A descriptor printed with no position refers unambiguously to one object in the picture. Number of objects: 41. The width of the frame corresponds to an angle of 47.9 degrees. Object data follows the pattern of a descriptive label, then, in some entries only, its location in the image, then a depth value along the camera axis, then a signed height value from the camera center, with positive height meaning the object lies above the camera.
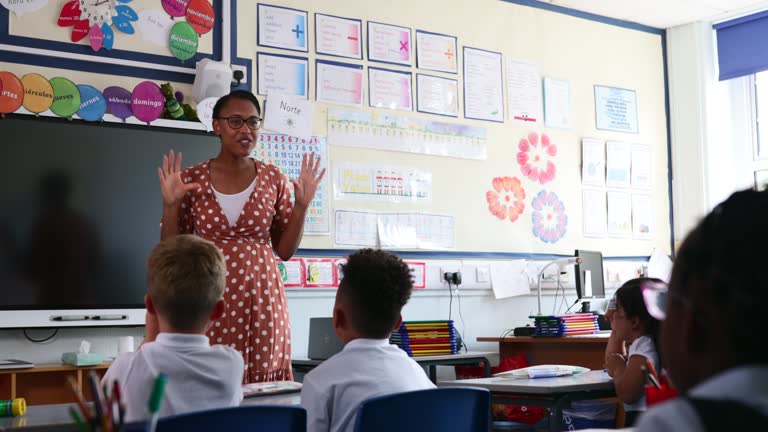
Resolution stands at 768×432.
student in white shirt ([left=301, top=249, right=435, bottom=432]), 1.85 -0.20
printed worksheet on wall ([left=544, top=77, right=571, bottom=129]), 5.76 +1.06
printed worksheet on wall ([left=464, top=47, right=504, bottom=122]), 5.41 +1.11
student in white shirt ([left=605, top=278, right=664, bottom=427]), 2.82 -0.30
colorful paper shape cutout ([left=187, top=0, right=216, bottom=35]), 4.38 +1.28
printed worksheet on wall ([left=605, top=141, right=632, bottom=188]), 6.03 +0.67
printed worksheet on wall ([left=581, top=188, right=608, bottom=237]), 5.86 +0.32
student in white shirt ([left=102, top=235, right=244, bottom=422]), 1.66 -0.16
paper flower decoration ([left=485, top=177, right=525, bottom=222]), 5.42 +0.40
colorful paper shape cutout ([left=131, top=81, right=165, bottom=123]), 4.08 +0.78
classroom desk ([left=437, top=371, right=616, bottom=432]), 2.73 -0.42
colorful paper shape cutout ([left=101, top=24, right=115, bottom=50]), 4.11 +1.10
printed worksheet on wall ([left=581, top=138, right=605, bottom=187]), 5.90 +0.67
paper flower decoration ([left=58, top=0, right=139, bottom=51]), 4.05 +1.18
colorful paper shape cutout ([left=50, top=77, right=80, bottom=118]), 3.91 +0.78
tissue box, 3.69 -0.39
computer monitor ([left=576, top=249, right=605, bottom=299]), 5.32 -0.10
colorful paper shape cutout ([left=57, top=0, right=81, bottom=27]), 4.03 +1.19
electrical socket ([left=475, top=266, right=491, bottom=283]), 5.27 -0.08
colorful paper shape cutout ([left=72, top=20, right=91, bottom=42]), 4.05 +1.12
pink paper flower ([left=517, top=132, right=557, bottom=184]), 5.59 +0.67
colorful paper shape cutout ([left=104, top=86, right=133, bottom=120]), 4.04 +0.78
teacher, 2.73 +0.13
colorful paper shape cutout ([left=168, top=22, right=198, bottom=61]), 4.28 +1.12
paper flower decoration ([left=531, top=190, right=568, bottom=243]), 5.60 +0.28
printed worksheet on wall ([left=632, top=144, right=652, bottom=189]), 6.18 +0.66
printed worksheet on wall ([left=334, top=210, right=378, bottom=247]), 4.77 +0.19
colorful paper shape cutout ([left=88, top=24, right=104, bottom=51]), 4.07 +1.09
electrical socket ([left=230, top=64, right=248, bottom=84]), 4.46 +1.01
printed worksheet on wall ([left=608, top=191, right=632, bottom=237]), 5.99 +0.32
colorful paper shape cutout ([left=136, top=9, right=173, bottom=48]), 4.23 +1.18
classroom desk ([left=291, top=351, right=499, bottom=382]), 4.21 -0.50
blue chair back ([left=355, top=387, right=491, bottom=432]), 1.62 -0.29
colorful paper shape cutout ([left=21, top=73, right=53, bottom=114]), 3.84 +0.79
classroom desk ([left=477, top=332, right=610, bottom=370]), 4.58 -0.50
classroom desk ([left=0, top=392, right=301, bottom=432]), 1.57 -0.30
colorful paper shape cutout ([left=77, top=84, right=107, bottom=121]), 3.96 +0.76
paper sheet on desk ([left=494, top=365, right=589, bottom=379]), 3.05 -0.40
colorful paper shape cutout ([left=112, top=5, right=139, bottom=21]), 4.17 +1.23
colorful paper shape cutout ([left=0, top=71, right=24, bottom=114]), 3.78 +0.77
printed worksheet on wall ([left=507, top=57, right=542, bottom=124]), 5.60 +1.11
